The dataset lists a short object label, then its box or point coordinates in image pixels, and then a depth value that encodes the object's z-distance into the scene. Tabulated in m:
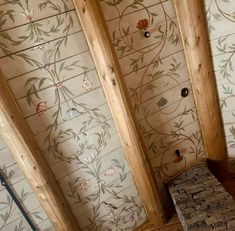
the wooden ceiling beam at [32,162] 1.16
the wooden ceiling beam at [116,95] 1.24
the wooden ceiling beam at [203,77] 1.47
